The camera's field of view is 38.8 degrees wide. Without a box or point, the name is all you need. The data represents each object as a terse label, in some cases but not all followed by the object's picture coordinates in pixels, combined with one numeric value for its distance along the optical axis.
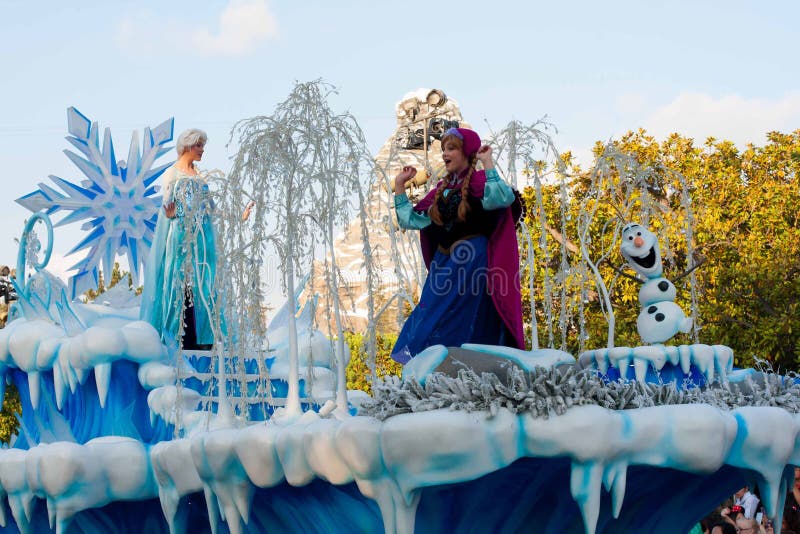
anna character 7.33
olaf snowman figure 9.34
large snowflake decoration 12.04
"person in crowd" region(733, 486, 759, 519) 10.05
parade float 5.92
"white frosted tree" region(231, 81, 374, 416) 8.22
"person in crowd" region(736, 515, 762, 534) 8.32
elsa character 10.52
